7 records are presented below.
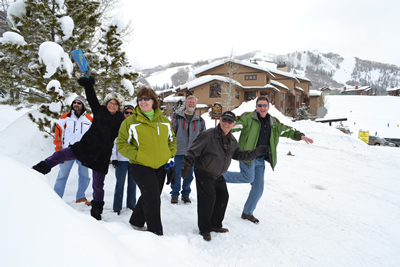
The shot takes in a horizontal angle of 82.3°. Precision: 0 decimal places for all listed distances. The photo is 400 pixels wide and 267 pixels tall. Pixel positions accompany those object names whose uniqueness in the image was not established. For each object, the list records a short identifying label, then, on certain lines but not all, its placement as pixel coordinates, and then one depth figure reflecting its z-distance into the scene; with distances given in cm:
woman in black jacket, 359
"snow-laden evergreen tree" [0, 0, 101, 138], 562
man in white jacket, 454
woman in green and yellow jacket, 312
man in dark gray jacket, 344
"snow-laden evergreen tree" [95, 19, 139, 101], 726
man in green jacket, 409
